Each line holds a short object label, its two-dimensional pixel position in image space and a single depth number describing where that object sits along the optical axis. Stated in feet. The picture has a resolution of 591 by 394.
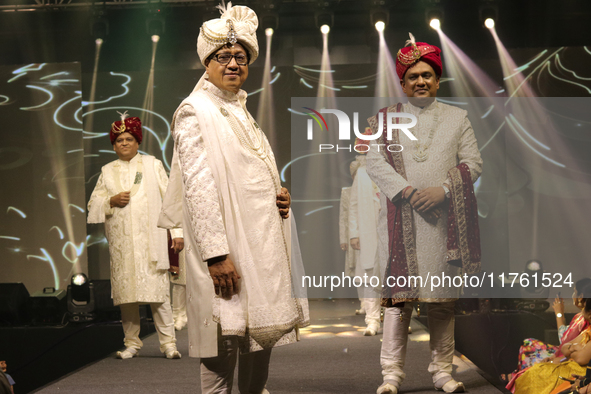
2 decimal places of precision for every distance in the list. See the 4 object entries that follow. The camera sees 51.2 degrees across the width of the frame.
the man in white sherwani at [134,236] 13.29
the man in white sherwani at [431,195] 9.33
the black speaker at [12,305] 18.15
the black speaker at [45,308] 18.49
